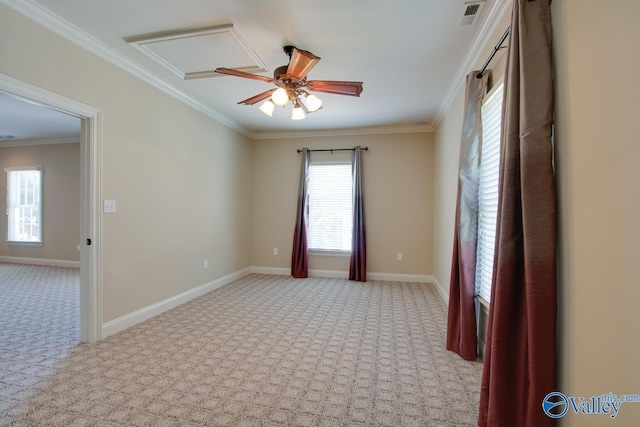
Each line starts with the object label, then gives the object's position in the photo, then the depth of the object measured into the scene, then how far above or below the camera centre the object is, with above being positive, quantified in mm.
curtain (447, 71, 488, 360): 2352 -57
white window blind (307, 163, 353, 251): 5320 +72
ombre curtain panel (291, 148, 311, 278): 5312 -343
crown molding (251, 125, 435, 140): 4988 +1437
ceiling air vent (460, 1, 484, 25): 1998 +1447
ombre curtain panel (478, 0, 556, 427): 1263 -140
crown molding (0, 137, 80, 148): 6075 +1424
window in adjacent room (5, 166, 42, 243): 6277 +58
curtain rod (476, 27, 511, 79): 1870 +1134
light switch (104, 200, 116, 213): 2712 +24
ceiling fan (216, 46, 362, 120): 2227 +1100
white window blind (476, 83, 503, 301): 2180 +193
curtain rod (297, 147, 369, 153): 5191 +1137
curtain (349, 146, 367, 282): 5086 -297
